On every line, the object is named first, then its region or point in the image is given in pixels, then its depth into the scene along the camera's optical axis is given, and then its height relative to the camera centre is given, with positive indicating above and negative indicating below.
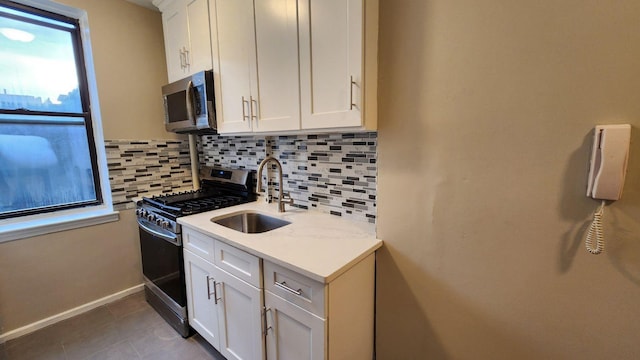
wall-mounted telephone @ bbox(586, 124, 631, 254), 0.70 -0.08
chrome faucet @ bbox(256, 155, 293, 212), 1.74 -0.37
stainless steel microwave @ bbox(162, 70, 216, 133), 1.79 +0.30
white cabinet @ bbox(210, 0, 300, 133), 1.32 +0.43
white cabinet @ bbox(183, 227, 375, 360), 1.02 -0.73
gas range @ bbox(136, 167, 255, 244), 1.76 -0.43
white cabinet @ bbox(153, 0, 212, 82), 1.78 +0.78
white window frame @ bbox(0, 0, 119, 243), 1.85 -0.51
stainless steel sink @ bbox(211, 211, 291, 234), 1.79 -0.54
